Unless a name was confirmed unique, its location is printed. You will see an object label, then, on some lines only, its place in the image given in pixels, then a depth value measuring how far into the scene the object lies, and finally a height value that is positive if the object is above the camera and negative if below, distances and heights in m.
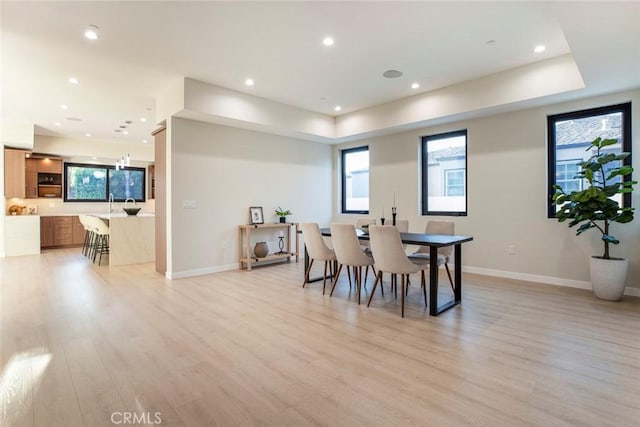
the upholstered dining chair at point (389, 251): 3.43 -0.43
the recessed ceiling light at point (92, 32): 3.37 +1.89
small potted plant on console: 6.43 -0.04
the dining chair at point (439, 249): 4.16 -0.51
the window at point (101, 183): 8.98 +0.84
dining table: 3.40 -0.52
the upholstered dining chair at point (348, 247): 3.91 -0.43
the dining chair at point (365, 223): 5.08 -0.22
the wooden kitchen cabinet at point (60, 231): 8.28 -0.49
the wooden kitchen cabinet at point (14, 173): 7.40 +0.90
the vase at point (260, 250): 5.93 -0.69
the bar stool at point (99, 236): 6.35 -0.49
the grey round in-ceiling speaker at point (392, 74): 4.58 +1.95
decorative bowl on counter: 6.53 +0.02
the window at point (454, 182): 5.69 +0.50
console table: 5.79 -0.64
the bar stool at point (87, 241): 7.21 -0.68
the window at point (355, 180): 7.20 +0.71
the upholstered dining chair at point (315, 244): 4.39 -0.43
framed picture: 6.12 -0.06
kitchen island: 6.17 -0.51
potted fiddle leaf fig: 3.80 -0.02
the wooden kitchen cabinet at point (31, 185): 8.19 +0.69
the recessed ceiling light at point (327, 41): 3.61 +1.90
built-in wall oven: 8.49 +0.73
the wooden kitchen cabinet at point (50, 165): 8.41 +1.22
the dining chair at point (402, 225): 5.03 -0.21
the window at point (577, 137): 4.23 +1.00
